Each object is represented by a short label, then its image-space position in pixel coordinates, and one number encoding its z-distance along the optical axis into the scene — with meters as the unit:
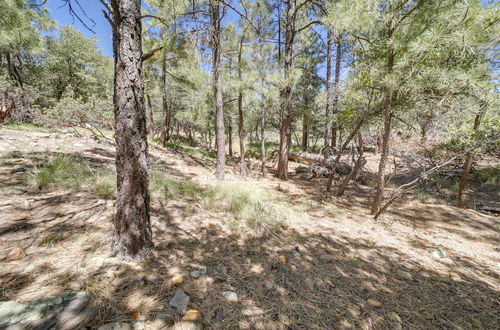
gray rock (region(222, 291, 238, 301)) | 1.62
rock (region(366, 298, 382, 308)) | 1.76
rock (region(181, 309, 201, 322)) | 1.35
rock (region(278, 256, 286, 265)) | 2.22
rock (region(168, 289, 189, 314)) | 1.42
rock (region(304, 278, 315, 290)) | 1.91
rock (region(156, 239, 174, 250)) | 2.10
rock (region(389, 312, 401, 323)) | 1.64
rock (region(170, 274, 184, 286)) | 1.65
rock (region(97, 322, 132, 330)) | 1.18
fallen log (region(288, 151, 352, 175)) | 9.29
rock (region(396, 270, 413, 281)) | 2.22
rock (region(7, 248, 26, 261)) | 1.58
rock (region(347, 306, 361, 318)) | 1.64
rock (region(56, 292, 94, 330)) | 1.14
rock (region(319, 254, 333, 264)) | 2.38
